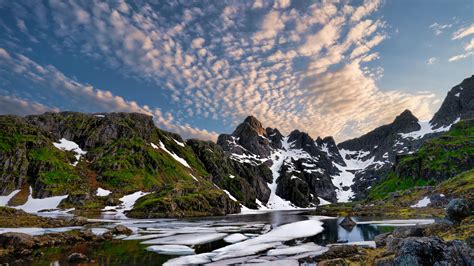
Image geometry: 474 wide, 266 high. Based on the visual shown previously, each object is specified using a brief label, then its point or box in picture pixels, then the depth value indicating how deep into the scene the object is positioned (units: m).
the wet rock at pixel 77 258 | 37.25
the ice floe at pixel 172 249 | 44.25
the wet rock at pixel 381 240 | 41.53
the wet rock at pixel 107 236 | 58.90
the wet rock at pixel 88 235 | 56.96
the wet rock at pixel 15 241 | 44.25
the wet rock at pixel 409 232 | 38.79
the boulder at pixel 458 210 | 42.72
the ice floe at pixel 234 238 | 56.59
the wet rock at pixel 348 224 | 79.94
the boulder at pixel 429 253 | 20.44
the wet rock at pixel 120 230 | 67.64
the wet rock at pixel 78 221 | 84.59
